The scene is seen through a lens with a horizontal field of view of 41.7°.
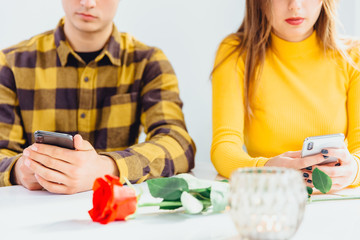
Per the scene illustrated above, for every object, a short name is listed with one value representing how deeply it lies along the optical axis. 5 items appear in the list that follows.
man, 1.56
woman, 1.47
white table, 0.75
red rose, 0.76
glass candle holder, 0.60
